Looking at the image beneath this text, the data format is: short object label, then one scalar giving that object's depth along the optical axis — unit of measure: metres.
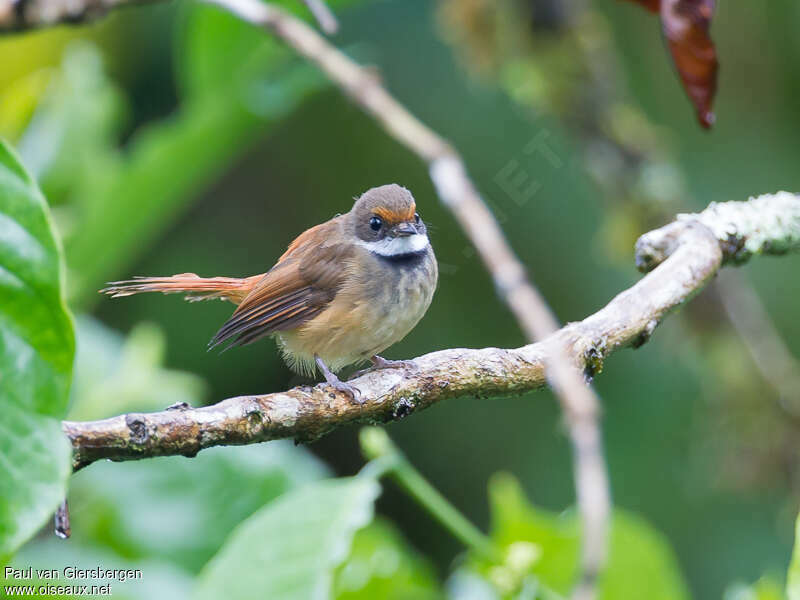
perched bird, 5.75
